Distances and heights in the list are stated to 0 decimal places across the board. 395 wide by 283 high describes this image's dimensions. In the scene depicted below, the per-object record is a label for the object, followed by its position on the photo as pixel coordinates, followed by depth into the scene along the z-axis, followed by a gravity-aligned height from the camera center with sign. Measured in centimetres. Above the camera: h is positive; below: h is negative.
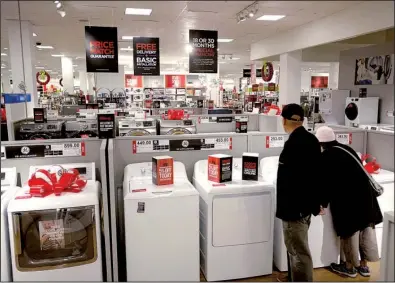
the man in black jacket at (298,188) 265 -70
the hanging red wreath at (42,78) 1809 +100
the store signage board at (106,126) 352 -29
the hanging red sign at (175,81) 2150 +97
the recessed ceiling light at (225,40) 1131 +182
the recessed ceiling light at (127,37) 1073 +186
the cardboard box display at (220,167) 333 -67
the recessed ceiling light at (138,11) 710 +177
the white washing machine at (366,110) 621 -24
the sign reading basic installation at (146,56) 875 +102
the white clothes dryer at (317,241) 348 -144
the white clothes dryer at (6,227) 269 -100
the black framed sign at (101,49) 720 +98
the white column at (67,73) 1656 +114
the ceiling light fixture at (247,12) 631 +161
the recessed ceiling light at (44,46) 1271 +185
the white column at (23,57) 805 +94
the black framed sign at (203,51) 824 +109
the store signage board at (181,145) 368 -51
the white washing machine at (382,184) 349 -86
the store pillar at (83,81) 2119 +98
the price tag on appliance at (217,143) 384 -51
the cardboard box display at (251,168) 343 -69
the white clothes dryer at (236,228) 322 -122
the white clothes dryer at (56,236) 280 -116
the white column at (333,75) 1761 +109
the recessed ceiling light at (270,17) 765 +174
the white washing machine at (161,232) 302 -118
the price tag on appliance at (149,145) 367 -51
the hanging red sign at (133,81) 2236 +102
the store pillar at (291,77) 933 +52
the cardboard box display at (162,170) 325 -68
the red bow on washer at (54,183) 290 -73
